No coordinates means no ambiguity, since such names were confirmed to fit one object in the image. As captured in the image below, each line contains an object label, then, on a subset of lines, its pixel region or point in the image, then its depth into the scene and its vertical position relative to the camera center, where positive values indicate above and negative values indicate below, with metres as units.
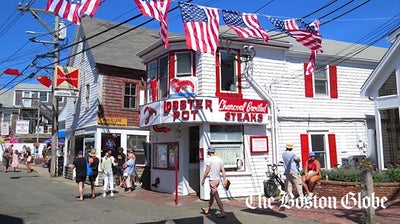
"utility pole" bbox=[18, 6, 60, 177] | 23.38 +2.23
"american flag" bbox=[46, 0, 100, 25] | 9.92 +3.59
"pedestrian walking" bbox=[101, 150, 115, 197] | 15.30 -0.78
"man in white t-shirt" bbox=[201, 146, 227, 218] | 10.14 -0.57
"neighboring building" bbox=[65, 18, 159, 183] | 20.50 +2.83
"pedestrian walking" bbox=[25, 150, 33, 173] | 27.75 -0.75
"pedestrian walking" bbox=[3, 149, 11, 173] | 27.62 -0.46
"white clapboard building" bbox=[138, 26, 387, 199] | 14.37 +1.56
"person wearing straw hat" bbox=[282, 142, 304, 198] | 10.30 -0.52
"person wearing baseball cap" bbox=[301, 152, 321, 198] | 11.38 -0.74
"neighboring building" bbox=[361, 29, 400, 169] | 14.74 +1.72
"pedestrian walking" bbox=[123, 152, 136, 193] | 16.61 -0.74
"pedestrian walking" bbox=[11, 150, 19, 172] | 28.05 -0.60
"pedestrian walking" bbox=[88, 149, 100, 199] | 14.56 -0.49
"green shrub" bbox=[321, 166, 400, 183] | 12.26 -0.79
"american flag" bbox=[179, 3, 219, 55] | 10.99 +3.44
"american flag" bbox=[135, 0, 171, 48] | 9.78 +3.49
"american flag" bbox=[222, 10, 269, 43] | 11.79 +3.75
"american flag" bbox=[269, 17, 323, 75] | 12.42 +3.70
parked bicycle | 13.95 -1.20
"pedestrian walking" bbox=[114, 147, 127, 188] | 18.41 -0.58
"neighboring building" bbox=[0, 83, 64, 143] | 56.78 +6.60
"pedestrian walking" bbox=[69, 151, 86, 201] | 14.06 -0.67
